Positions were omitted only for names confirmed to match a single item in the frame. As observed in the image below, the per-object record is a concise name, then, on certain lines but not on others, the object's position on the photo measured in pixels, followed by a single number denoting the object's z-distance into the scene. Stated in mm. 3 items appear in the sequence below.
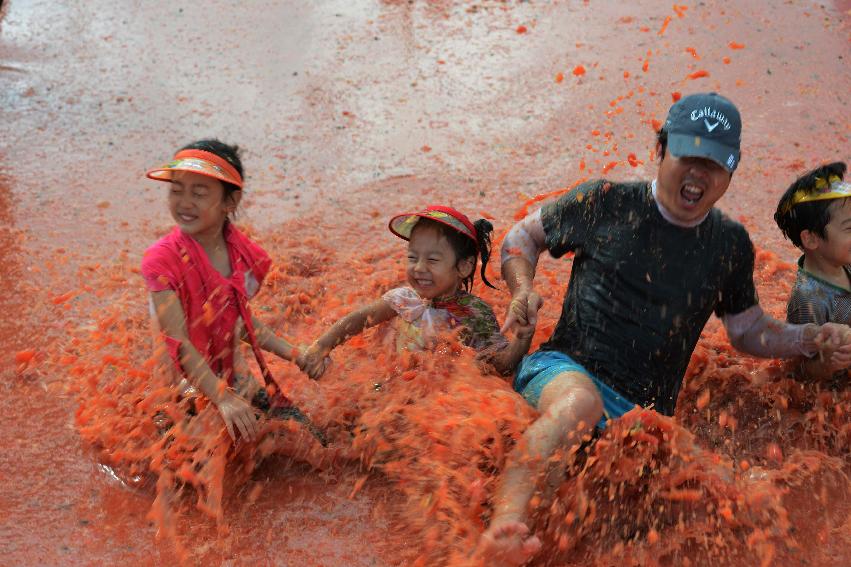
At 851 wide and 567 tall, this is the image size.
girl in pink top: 3135
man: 3168
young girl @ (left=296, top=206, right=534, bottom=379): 3625
